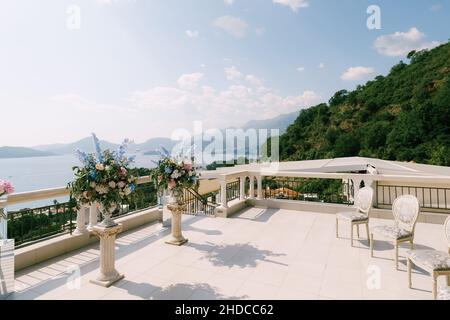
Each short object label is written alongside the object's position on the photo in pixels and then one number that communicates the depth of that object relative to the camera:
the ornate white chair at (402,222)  3.37
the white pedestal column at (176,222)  4.31
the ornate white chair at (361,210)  4.14
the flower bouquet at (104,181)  2.83
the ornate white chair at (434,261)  2.45
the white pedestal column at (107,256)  2.92
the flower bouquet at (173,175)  4.20
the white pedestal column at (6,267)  2.71
